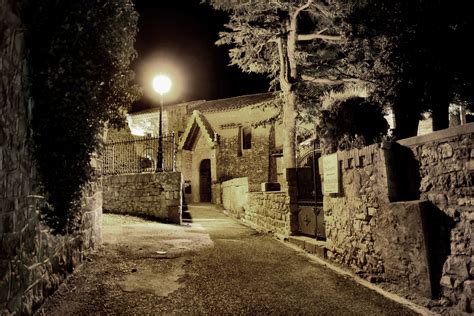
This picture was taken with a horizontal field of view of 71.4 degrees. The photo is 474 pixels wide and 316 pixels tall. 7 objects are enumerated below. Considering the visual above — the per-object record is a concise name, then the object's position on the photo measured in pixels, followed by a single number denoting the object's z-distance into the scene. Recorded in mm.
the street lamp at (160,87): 11734
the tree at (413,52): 5578
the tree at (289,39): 12758
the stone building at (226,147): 24031
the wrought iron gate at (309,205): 8321
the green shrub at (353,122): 6480
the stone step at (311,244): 7205
